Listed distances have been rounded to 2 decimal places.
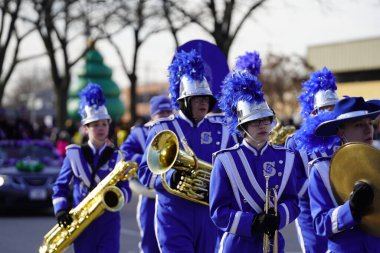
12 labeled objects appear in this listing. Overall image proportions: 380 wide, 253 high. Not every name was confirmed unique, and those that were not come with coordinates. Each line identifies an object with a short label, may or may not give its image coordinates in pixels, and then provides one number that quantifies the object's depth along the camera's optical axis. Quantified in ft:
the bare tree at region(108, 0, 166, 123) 167.51
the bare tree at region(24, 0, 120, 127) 163.31
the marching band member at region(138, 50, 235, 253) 44.52
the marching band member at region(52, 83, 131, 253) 47.69
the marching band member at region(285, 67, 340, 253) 44.78
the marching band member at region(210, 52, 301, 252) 34.65
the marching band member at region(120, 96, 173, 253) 55.98
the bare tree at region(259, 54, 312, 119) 330.40
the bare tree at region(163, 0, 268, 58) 140.76
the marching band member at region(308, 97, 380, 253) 31.76
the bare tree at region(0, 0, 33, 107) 159.04
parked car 99.84
